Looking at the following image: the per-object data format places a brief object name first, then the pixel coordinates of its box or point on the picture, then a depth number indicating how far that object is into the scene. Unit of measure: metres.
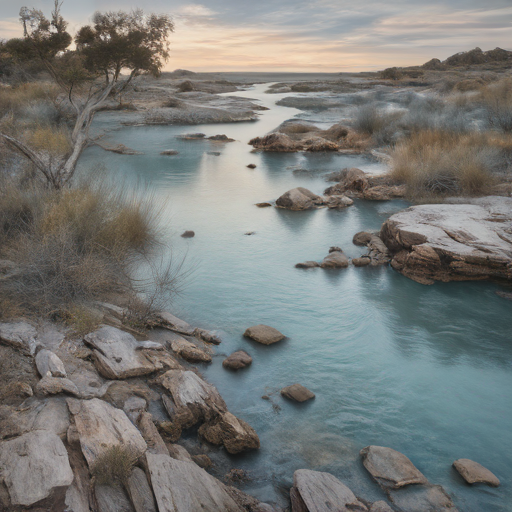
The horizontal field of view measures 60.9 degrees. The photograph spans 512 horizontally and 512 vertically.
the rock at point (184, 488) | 2.69
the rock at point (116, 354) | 4.11
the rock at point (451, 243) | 7.28
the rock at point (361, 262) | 8.18
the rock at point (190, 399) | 3.90
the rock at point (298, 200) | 11.45
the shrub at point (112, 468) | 2.73
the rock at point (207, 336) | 5.59
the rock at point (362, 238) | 9.12
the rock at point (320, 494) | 3.12
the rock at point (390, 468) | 3.56
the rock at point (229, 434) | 3.82
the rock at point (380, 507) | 3.22
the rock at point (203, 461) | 3.56
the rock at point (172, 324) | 5.52
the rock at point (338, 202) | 11.68
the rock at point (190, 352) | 5.08
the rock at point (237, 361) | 5.09
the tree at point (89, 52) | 8.45
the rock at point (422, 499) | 3.35
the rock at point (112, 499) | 2.58
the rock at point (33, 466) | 2.49
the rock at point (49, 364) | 3.71
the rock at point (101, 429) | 2.98
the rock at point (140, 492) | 2.62
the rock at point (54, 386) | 3.48
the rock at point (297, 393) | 4.62
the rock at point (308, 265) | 8.10
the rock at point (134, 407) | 3.59
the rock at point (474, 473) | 3.65
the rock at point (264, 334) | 5.63
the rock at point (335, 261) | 8.06
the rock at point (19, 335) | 3.94
